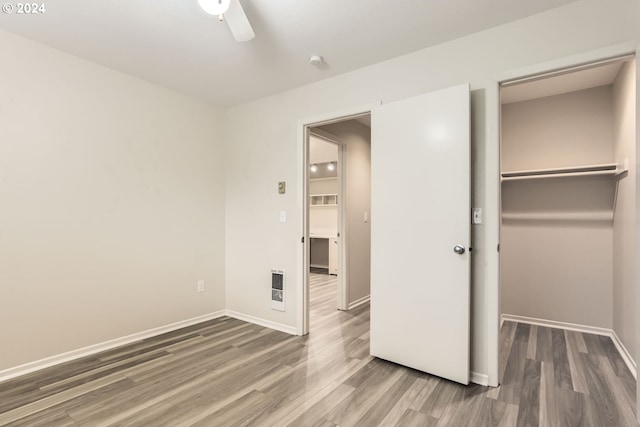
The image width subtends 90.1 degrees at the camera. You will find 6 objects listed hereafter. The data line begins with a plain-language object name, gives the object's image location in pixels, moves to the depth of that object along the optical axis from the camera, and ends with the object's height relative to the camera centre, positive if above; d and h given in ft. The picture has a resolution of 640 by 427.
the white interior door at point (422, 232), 7.27 -0.44
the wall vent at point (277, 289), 11.10 -2.64
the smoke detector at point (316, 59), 8.58 +4.21
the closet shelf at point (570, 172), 9.88 +1.41
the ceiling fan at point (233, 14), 5.35 +3.58
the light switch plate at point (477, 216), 7.45 -0.05
